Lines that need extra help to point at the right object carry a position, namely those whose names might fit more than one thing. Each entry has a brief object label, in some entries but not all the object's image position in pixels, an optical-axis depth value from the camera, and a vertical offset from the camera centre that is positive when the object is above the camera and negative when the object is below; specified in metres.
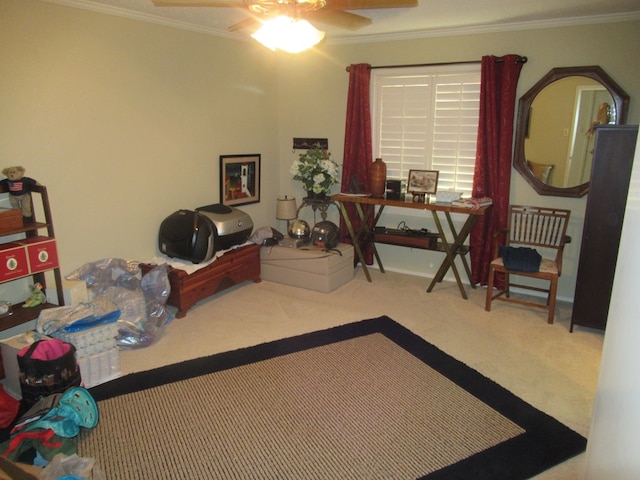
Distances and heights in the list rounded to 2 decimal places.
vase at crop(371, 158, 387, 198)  4.44 -0.35
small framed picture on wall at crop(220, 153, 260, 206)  4.60 -0.40
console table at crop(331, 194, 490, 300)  4.01 -0.87
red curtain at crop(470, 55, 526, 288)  3.93 -0.04
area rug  2.11 -1.47
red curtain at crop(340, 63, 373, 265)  4.56 +0.01
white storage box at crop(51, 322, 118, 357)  2.68 -1.19
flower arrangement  4.64 -0.31
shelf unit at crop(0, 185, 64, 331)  2.79 -0.66
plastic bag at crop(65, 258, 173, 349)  3.21 -1.16
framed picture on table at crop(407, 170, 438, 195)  4.30 -0.38
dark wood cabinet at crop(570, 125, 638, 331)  3.11 -0.56
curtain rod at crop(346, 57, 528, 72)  3.86 +0.72
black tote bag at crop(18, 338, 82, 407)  2.38 -1.21
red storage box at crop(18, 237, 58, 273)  2.83 -0.71
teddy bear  2.84 -0.30
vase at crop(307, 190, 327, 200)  4.76 -0.57
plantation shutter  4.24 +0.21
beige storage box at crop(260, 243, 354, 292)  4.27 -1.20
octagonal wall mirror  3.66 +0.16
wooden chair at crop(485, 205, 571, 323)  3.64 -0.85
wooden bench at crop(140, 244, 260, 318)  3.67 -1.18
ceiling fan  2.11 +0.68
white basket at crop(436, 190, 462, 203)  4.08 -0.49
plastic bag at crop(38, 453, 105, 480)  1.74 -1.28
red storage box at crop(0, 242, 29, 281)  2.69 -0.73
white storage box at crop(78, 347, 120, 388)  2.70 -1.36
